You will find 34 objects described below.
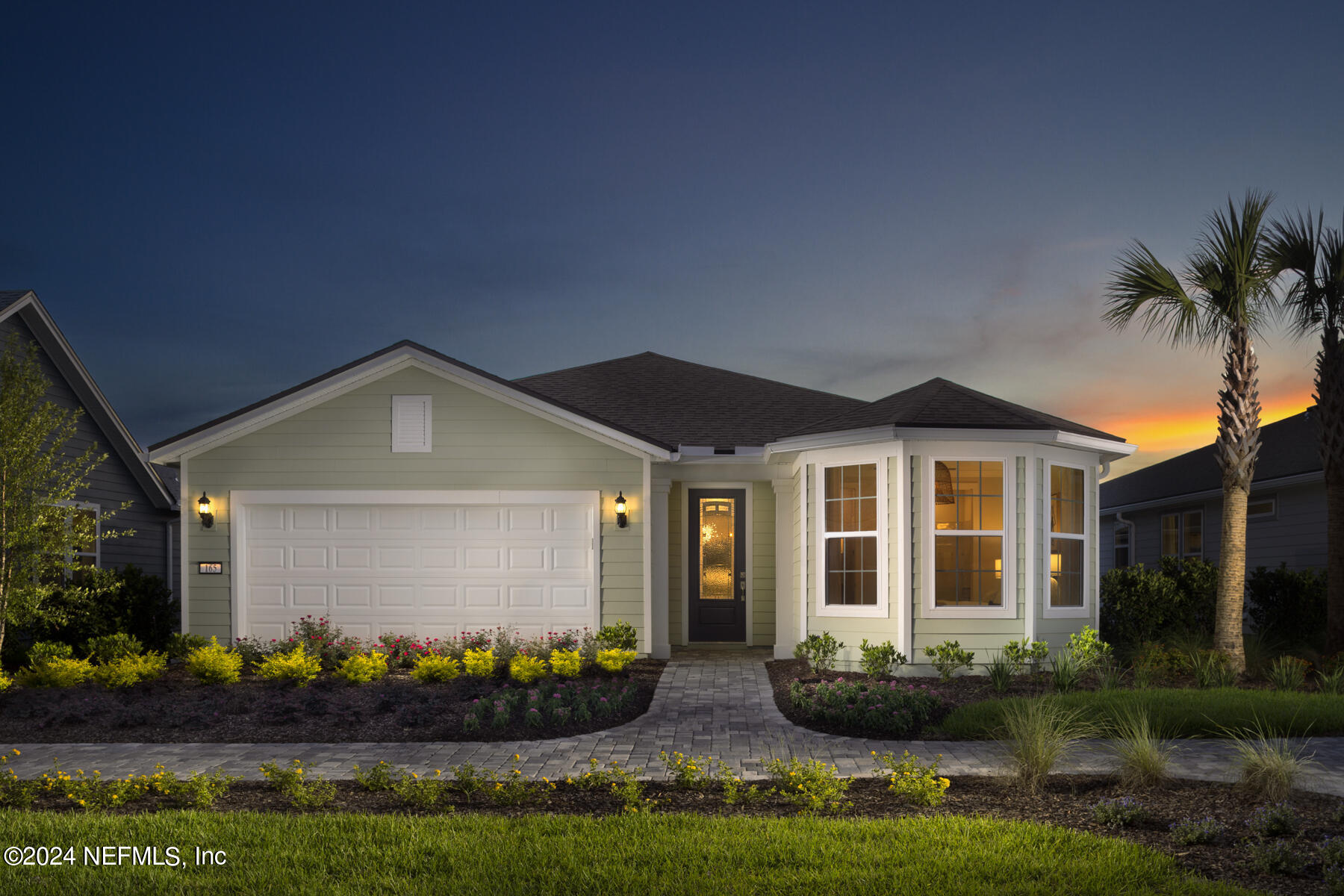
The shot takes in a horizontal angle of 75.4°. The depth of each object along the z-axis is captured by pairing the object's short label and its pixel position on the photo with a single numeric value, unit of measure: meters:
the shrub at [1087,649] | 9.55
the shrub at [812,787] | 5.01
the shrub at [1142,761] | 5.46
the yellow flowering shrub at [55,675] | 9.51
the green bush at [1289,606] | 12.88
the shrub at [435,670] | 9.85
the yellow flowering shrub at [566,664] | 9.82
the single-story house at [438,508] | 11.95
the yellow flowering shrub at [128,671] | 9.40
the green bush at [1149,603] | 12.06
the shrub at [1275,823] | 4.52
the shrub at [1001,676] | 8.93
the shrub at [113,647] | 10.79
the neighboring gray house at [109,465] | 13.17
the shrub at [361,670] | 9.64
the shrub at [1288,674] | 9.18
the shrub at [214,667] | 9.67
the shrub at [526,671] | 9.49
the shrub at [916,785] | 5.15
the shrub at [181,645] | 11.39
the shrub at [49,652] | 10.24
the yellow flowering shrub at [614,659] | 10.41
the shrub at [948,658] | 9.69
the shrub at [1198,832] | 4.43
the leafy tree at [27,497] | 9.27
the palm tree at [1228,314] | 10.20
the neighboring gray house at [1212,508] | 14.97
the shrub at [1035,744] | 5.45
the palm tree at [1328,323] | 10.82
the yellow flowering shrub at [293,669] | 9.73
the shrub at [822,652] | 10.35
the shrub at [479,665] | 10.04
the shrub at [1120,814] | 4.76
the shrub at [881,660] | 9.72
